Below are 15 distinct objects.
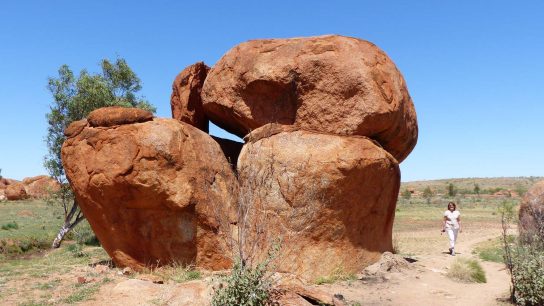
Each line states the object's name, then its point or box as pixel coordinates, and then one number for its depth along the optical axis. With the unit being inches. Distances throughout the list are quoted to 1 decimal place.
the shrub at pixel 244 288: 269.7
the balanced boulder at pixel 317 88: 406.3
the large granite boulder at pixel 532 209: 559.2
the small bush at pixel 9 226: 942.4
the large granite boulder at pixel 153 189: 396.8
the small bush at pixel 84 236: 719.1
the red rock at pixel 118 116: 417.7
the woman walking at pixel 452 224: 570.3
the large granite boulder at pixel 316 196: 381.4
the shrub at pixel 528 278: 311.1
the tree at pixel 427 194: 2415.8
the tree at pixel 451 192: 2438.0
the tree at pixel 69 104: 718.5
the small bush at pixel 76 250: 571.5
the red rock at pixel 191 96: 504.4
